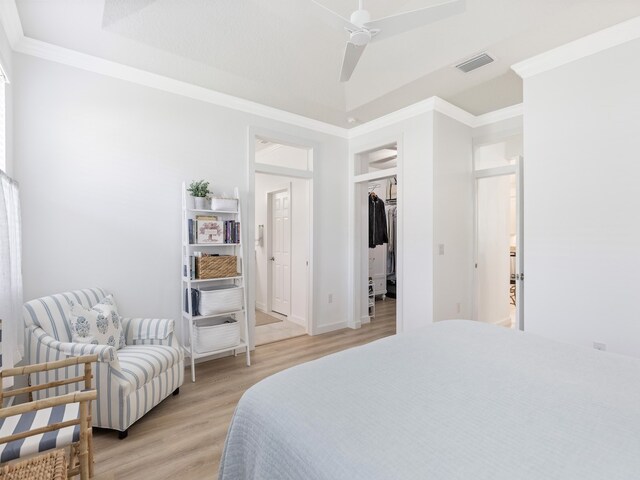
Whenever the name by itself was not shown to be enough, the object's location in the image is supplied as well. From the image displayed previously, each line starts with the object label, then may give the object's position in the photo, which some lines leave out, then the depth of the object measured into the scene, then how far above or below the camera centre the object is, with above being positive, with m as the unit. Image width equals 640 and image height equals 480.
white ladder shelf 2.92 -0.42
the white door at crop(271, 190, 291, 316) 4.86 -0.23
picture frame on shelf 3.05 +0.07
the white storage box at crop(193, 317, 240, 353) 2.94 -0.90
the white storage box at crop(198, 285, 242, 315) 2.93 -0.57
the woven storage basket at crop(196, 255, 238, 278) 3.00 -0.26
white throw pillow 2.14 -0.58
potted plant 3.05 +0.44
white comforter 0.77 -0.53
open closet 5.72 -0.22
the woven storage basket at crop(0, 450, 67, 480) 1.17 -0.84
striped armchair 1.97 -0.82
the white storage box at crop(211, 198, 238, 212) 3.11 +0.33
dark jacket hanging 5.71 +0.25
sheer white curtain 1.54 -0.17
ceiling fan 1.61 +1.10
